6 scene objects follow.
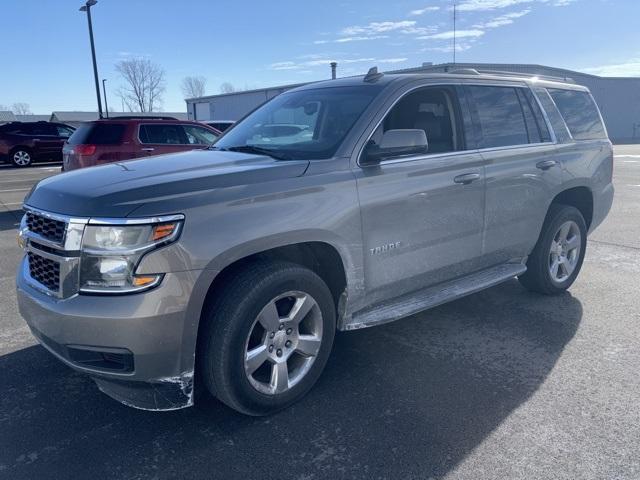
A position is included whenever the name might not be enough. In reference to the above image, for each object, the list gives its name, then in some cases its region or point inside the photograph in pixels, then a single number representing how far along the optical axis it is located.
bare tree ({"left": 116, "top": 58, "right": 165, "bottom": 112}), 90.06
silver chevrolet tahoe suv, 2.58
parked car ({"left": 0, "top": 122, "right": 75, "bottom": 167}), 20.53
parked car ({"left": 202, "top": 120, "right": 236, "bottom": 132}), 20.16
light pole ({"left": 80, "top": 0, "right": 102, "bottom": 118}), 21.27
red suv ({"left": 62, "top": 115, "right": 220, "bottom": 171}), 9.55
